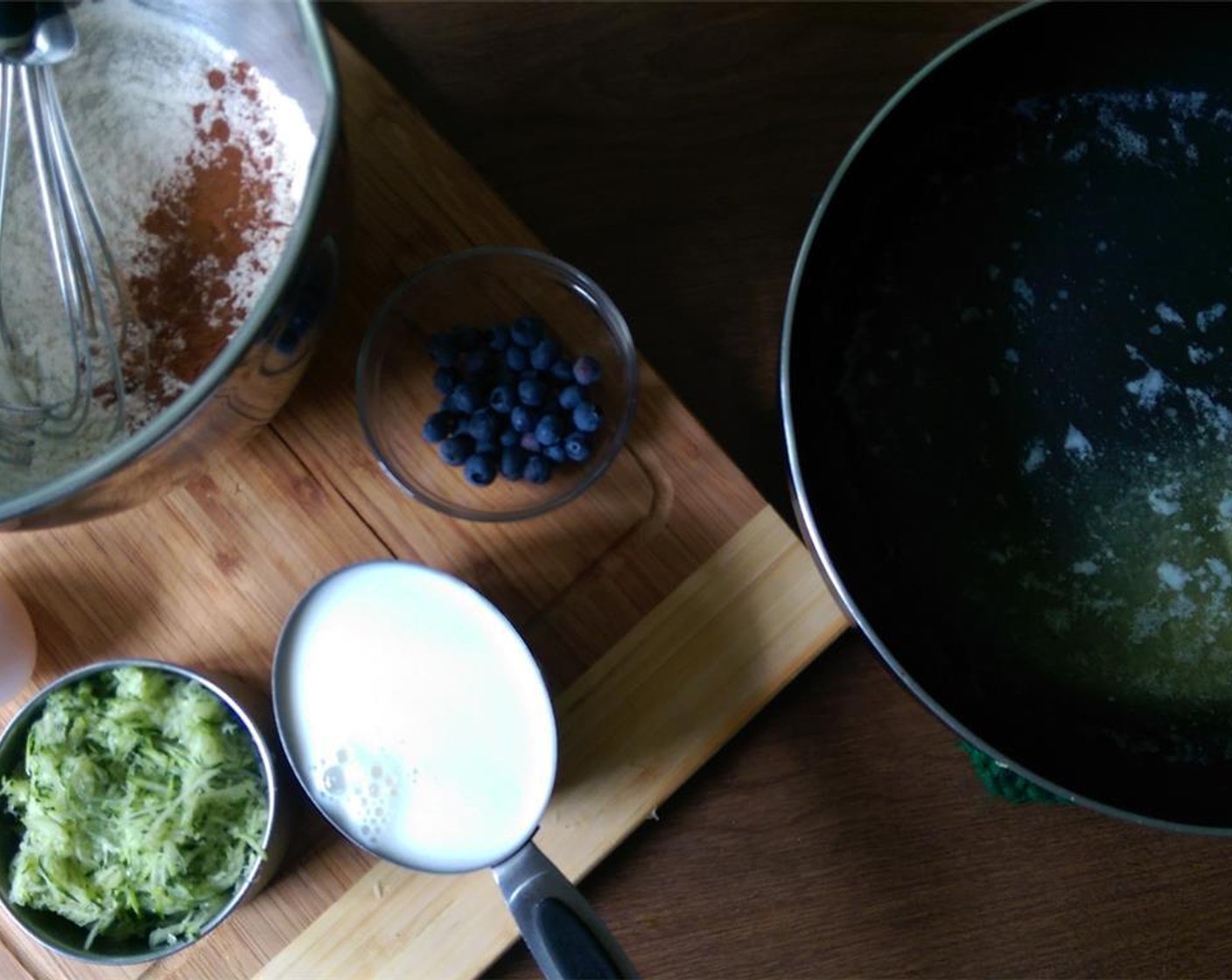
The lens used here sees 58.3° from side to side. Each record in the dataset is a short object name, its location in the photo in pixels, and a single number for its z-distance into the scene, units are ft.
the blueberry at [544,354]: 1.97
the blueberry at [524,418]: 1.95
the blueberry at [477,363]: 1.98
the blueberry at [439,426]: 1.96
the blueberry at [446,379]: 1.97
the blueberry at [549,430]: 1.94
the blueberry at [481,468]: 1.95
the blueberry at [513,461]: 1.96
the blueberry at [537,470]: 1.96
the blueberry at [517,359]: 1.98
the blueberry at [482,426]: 1.94
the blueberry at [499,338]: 2.00
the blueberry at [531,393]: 1.95
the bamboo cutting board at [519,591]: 1.94
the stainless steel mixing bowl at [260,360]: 1.36
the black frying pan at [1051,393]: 1.96
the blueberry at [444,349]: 1.97
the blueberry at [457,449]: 1.96
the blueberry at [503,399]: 1.95
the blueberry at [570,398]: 1.97
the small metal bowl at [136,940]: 1.75
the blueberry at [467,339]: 1.99
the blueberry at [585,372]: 1.97
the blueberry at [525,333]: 1.98
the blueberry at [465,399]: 1.94
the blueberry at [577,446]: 1.96
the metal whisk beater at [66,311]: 1.81
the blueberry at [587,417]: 1.95
